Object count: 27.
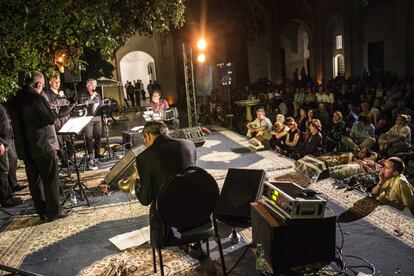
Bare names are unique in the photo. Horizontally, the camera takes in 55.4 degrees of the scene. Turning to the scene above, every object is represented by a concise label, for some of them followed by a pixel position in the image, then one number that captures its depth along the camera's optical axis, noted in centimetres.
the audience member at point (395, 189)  482
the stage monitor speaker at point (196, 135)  894
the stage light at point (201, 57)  1112
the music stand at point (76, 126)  531
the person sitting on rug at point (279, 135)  877
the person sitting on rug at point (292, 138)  841
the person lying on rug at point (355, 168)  634
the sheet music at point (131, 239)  435
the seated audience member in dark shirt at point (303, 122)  990
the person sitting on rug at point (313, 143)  784
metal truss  1013
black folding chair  294
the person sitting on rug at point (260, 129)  884
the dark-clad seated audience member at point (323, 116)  982
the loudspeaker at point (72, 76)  753
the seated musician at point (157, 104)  938
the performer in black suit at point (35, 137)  488
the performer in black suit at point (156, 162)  330
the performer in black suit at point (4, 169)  597
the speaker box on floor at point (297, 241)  333
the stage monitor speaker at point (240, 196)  425
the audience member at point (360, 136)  815
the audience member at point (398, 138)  754
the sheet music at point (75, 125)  532
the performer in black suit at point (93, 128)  814
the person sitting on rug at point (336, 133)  880
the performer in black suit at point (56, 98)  732
